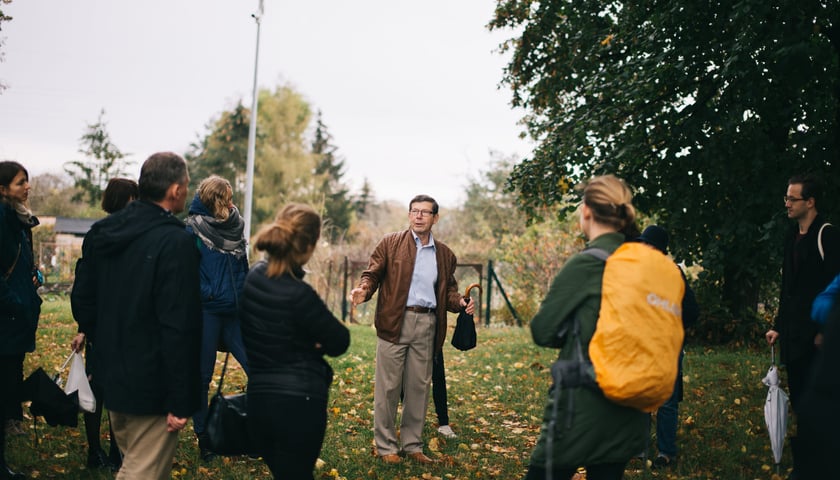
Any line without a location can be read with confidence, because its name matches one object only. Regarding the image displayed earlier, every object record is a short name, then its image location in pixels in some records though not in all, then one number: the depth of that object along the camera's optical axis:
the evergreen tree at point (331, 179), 52.47
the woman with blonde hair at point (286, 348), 3.27
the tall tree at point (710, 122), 7.21
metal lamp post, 19.36
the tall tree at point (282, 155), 49.78
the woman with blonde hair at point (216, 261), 5.29
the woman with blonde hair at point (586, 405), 3.01
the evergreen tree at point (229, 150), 47.22
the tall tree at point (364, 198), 64.65
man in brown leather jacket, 5.92
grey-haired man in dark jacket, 3.23
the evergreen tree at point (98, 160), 52.41
